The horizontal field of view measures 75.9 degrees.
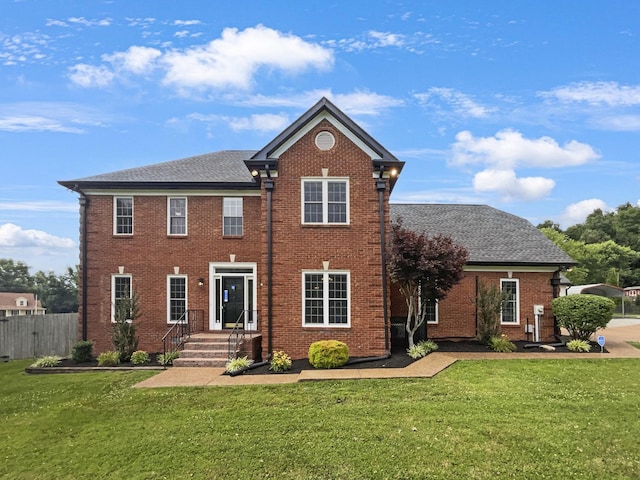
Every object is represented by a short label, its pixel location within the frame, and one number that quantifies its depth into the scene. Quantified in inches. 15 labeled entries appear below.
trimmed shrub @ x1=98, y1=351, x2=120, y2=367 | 502.3
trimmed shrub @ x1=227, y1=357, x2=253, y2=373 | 439.8
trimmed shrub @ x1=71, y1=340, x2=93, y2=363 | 531.5
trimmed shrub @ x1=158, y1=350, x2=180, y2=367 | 493.0
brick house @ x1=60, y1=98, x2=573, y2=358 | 504.7
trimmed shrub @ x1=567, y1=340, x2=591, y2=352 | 544.7
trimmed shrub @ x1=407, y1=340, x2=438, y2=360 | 498.3
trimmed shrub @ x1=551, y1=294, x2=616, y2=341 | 556.7
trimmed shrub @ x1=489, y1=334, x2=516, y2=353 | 543.5
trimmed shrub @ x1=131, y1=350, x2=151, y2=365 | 505.7
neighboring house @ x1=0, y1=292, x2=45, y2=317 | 2065.7
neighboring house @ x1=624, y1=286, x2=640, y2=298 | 2051.7
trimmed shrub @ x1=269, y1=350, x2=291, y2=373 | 447.5
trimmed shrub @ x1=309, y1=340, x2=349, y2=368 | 457.7
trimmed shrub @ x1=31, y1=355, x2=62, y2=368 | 505.4
